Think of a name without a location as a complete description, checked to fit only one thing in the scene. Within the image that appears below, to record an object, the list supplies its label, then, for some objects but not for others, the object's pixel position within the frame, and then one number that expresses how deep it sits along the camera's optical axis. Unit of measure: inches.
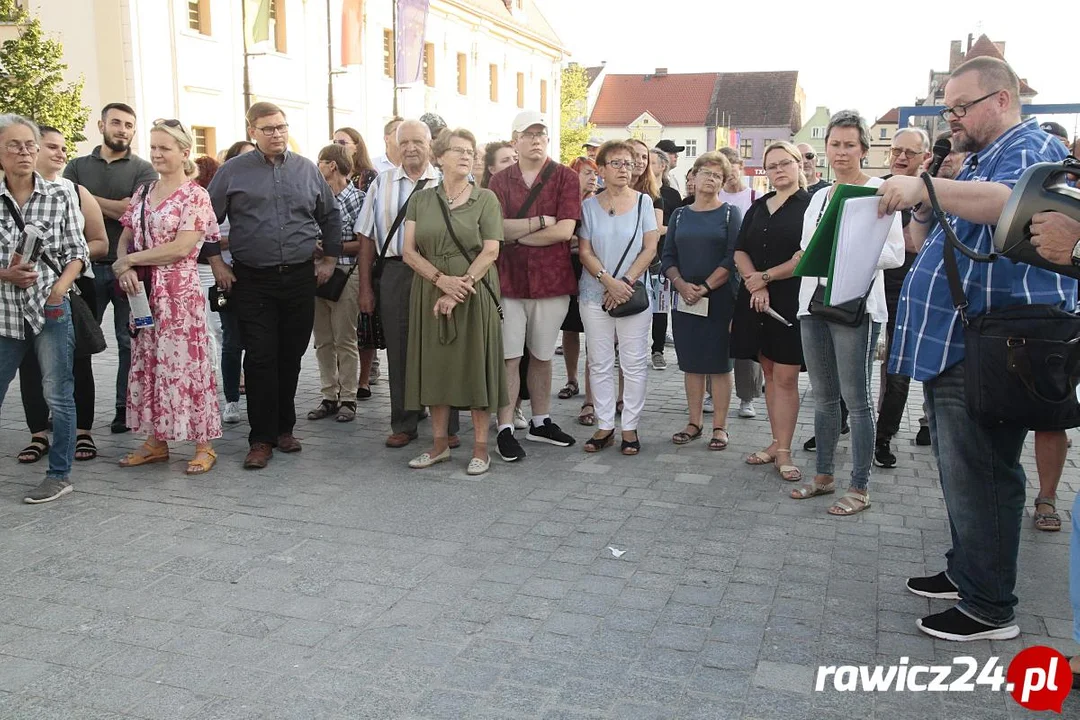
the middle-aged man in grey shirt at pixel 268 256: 250.2
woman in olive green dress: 241.0
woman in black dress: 237.9
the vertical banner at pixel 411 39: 1119.6
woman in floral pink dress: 234.4
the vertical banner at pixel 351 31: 1180.5
